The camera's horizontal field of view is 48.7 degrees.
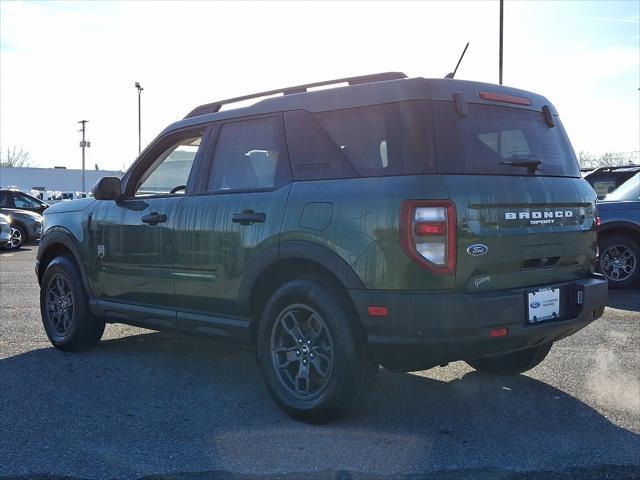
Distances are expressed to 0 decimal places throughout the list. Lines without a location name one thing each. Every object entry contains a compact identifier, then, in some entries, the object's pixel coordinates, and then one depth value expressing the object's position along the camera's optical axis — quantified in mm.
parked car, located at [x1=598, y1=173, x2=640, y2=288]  9562
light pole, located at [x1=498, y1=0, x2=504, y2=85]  25312
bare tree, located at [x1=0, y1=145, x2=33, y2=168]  115119
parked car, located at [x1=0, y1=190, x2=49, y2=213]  20453
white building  73250
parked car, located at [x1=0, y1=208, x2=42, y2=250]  18938
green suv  3656
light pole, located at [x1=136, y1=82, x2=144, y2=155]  49903
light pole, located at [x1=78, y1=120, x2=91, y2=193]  72438
